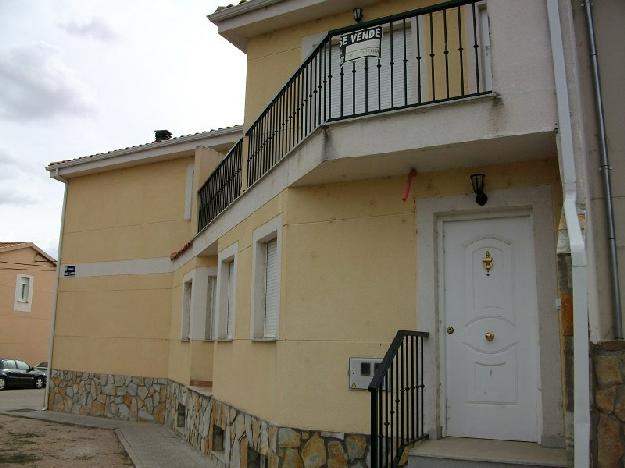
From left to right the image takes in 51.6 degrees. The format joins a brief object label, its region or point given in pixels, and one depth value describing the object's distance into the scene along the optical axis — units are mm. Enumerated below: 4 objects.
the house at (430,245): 5289
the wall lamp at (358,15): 8453
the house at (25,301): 29547
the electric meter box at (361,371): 6430
